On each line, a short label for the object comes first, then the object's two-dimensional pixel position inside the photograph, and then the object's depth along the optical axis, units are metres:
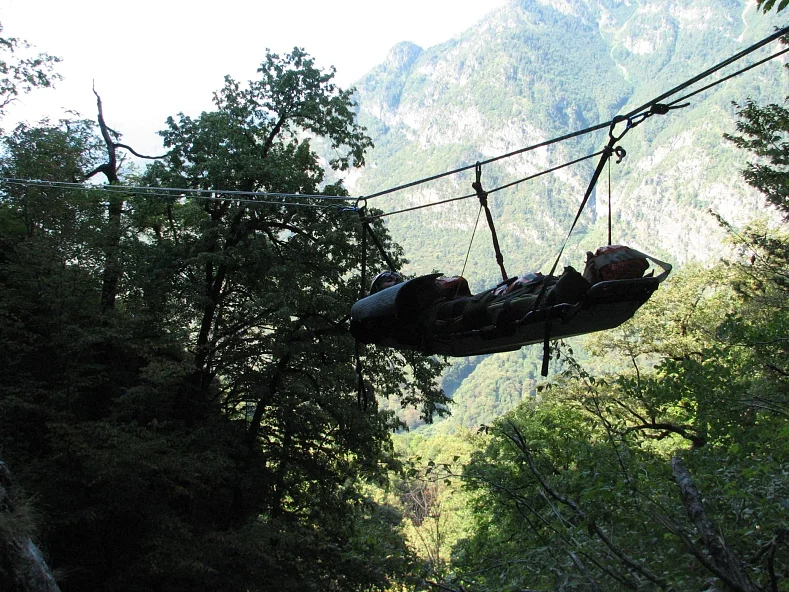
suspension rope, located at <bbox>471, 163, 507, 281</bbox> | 4.48
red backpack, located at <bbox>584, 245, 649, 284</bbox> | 3.40
